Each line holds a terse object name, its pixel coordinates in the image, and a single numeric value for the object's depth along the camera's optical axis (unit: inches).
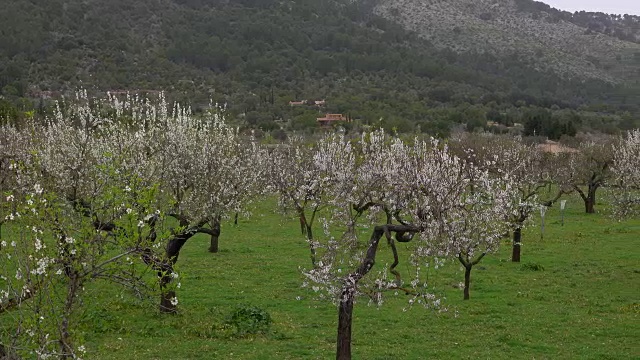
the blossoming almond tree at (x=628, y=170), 984.3
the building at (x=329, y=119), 4040.4
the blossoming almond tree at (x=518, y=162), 1167.6
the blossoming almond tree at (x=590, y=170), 2034.9
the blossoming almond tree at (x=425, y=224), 596.4
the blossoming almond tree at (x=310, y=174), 1217.4
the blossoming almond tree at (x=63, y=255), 365.4
